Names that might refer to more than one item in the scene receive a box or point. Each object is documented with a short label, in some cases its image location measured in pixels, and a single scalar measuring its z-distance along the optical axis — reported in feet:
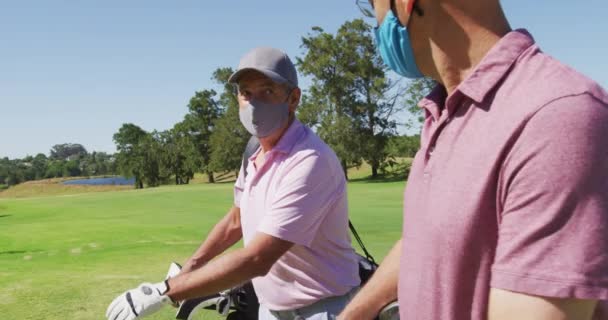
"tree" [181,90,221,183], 253.44
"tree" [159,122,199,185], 251.39
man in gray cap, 8.72
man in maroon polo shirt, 3.37
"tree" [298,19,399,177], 177.78
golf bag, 10.14
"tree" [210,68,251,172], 215.10
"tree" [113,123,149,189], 276.00
